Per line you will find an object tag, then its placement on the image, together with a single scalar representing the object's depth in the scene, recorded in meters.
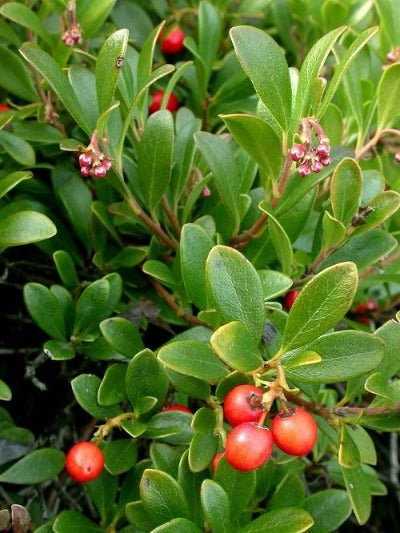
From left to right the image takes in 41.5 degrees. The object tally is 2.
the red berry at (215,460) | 0.12
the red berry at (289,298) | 0.14
